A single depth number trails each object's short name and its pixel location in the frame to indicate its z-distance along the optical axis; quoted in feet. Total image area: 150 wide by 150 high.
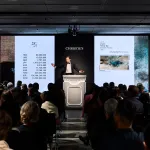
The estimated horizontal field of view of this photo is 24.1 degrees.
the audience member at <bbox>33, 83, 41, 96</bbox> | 29.03
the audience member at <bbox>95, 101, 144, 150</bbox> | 9.18
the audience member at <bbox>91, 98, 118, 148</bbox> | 13.77
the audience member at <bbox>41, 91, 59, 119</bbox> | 23.78
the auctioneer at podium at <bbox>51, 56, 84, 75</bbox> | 48.62
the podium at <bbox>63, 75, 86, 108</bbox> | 45.55
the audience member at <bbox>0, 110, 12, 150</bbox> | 7.80
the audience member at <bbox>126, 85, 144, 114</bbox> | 21.11
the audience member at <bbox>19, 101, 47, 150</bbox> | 11.87
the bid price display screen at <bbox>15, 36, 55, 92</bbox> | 49.39
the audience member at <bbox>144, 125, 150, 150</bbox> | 6.15
